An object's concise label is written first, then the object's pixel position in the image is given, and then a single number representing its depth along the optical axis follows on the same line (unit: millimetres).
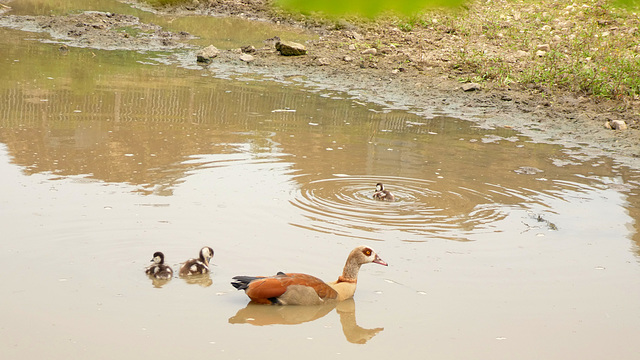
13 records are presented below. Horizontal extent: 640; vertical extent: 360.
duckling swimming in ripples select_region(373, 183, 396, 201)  9838
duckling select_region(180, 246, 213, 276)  7340
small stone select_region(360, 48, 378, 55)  20812
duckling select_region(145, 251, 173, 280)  7281
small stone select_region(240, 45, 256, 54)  21859
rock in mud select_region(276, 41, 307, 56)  21344
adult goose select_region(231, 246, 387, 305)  6832
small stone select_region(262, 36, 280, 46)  23289
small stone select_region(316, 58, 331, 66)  20375
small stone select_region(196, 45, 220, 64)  20844
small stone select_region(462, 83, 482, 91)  17328
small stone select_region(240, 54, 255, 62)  21000
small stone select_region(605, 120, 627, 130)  14148
